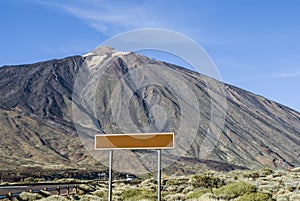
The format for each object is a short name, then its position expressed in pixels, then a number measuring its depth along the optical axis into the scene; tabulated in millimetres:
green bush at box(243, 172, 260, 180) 39509
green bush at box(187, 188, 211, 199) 22641
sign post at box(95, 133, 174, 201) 15727
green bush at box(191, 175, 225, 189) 30708
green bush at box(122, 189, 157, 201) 23825
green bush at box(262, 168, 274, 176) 43862
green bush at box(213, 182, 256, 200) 21281
